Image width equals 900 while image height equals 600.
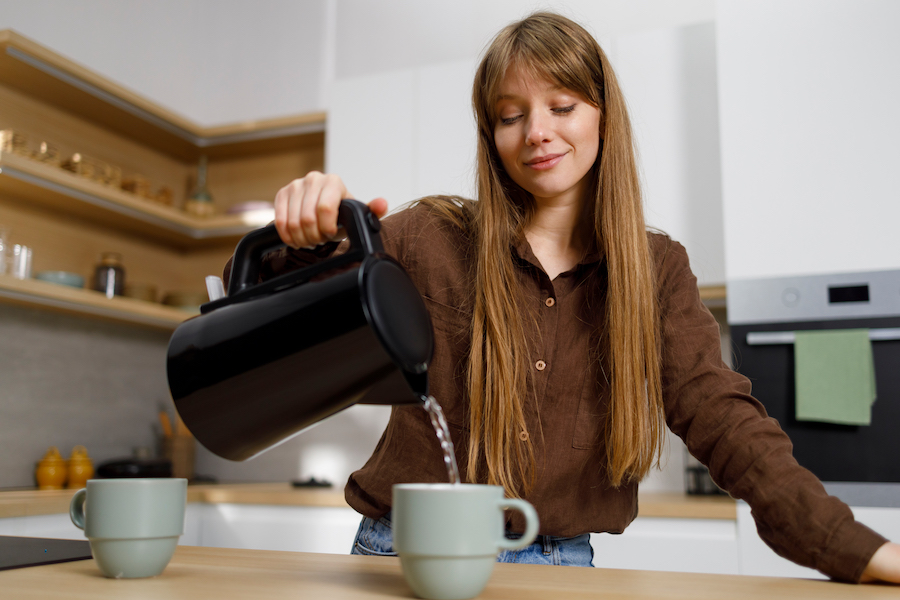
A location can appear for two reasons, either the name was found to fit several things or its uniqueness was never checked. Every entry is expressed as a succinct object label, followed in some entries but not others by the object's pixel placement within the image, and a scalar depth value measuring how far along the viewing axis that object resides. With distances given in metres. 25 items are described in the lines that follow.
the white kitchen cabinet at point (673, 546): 1.76
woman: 0.93
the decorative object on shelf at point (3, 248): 2.08
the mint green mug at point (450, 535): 0.50
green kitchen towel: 1.78
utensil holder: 2.64
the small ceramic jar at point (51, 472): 2.22
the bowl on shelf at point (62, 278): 2.19
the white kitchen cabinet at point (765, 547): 1.69
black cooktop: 0.70
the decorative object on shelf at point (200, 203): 2.79
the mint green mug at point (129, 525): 0.60
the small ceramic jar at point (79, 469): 2.25
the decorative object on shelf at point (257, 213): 2.66
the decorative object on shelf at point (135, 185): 2.49
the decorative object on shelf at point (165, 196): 2.69
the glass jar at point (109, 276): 2.45
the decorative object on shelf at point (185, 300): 2.64
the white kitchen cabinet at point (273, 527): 2.04
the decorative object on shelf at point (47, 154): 2.18
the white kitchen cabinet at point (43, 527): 1.74
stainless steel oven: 1.78
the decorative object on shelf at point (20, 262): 2.11
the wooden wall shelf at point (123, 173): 2.17
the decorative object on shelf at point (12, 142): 2.09
